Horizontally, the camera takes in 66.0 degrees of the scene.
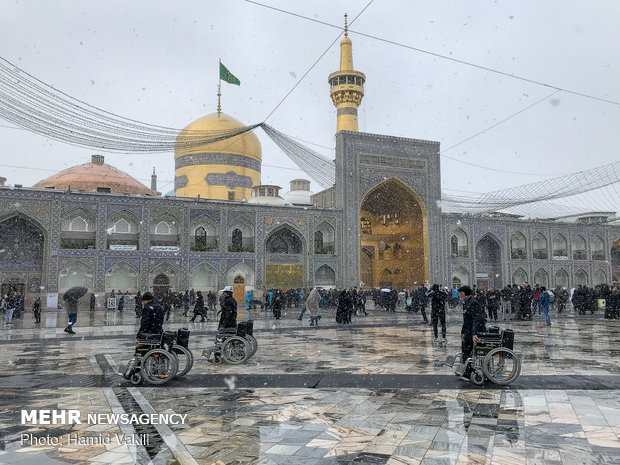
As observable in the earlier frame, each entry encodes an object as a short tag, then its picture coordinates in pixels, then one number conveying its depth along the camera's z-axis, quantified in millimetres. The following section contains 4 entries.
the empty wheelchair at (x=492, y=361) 5453
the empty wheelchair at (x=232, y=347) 7066
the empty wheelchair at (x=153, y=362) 5645
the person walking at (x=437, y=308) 9484
